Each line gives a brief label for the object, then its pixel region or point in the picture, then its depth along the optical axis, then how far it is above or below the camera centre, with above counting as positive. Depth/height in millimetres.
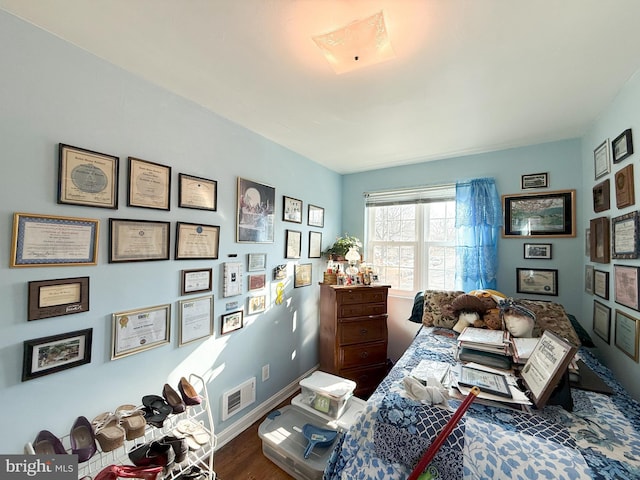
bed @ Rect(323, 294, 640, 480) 868 -723
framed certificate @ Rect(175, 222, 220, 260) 1666 +22
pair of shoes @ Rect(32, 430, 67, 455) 1048 -849
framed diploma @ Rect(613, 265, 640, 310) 1371 -201
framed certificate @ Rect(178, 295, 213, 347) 1671 -512
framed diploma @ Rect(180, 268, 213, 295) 1679 -251
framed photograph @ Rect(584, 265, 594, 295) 2014 -234
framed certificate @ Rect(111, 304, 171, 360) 1364 -496
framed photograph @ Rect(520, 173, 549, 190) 2373 +649
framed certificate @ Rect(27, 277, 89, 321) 1116 -255
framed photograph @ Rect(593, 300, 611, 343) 1714 -501
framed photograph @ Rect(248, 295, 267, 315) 2168 -514
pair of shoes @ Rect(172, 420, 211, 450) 1333 -1031
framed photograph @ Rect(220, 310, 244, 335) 1926 -602
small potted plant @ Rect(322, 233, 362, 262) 3066 -22
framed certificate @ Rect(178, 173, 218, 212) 1681 +358
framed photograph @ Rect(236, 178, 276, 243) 2090 +285
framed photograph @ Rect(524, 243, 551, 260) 2355 -10
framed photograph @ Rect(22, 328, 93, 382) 1098 -509
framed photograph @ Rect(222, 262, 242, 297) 1939 -269
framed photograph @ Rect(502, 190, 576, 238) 2287 +326
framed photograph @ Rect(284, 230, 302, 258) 2588 +15
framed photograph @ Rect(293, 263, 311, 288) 2707 -322
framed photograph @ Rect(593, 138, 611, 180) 1742 +651
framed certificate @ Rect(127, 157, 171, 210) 1445 +349
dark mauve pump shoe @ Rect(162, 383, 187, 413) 1397 -855
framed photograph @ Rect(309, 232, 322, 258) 2926 +15
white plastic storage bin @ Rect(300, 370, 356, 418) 1984 -1172
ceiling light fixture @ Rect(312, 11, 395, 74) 1098 +925
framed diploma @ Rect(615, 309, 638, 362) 1385 -482
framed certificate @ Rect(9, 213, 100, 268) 1088 +6
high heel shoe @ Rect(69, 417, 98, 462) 1048 -869
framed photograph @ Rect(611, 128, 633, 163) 1459 +623
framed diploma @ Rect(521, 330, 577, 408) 1060 -532
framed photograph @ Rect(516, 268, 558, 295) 2320 -296
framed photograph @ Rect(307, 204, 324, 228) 2891 +346
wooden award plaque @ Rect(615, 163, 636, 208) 1440 +370
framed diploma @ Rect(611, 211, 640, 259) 1386 +84
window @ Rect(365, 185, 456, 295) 2877 +112
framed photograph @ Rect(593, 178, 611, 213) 1738 +385
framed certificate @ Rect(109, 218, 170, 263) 1368 +16
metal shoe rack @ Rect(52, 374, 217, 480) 1165 -1048
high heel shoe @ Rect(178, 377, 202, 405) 1396 -841
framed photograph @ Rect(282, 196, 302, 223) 2539 +367
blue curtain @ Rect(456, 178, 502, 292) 2516 +146
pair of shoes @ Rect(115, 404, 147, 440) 1158 -834
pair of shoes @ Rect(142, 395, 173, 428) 1233 -848
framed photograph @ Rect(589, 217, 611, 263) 1736 +68
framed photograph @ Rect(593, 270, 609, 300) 1747 -241
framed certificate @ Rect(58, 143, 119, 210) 1206 +325
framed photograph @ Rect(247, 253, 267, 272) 2162 -145
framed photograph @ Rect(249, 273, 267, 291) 2177 -316
